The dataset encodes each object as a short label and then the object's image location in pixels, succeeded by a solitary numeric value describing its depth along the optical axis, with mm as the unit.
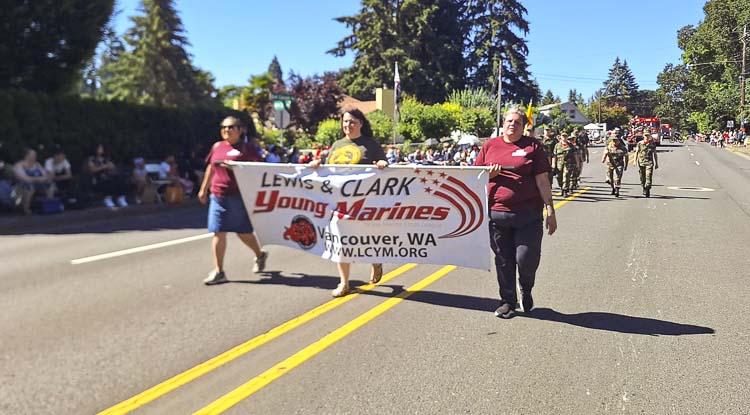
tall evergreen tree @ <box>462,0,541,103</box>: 67562
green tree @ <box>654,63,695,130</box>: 107812
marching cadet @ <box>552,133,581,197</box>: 15828
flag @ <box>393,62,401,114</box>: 35059
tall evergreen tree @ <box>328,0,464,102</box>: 61438
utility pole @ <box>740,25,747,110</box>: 64881
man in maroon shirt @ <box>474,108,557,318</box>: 4914
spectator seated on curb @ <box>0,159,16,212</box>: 12148
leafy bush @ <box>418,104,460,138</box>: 40906
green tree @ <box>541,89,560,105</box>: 110688
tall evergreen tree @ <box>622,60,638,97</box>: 154125
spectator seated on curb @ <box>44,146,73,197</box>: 12703
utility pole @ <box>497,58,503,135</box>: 42528
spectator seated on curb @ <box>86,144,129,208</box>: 13570
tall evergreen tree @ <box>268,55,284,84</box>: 177688
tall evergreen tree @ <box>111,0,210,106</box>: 54281
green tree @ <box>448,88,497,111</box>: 49666
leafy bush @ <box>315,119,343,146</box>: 37219
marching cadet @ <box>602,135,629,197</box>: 15258
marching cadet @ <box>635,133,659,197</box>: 15297
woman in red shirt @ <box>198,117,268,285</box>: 6262
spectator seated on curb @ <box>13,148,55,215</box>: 11992
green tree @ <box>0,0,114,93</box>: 14008
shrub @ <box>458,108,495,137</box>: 44031
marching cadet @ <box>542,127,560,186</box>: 16241
